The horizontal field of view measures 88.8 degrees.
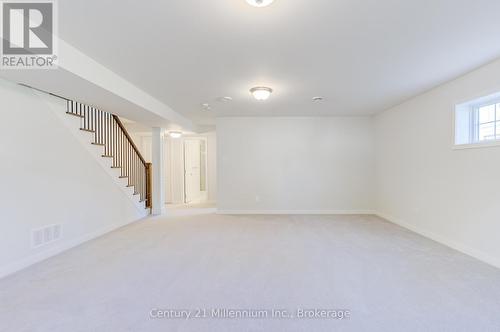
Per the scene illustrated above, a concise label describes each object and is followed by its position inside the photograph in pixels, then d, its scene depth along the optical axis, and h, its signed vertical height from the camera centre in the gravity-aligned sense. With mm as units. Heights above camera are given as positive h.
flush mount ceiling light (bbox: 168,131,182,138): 6953 +779
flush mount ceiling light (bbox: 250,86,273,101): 3575 +984
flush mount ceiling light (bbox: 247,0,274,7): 1680 +1059
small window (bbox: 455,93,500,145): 3105 +525
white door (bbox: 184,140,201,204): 8086 -307
